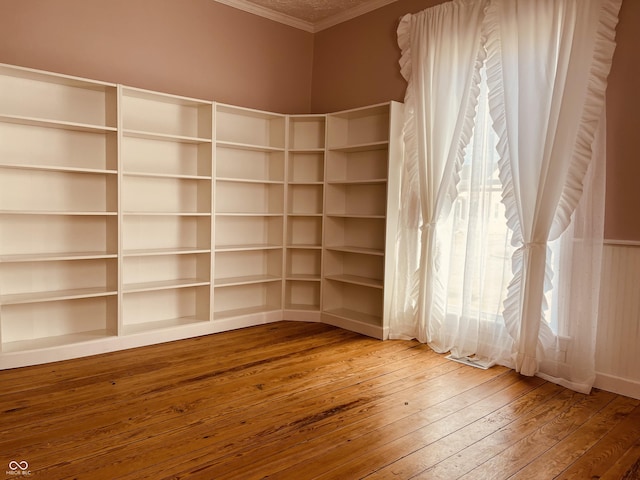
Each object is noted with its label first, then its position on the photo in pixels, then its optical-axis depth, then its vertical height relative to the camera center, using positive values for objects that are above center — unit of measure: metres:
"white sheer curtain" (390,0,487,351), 3.54 +0.61
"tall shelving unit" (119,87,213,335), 3.80 -0.02
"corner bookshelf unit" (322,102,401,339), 4.07 -0.06
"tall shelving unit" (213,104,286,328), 4.34 -0.06
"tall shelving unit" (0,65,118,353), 3.30 -0.03
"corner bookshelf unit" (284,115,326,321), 4.69 -0.07
